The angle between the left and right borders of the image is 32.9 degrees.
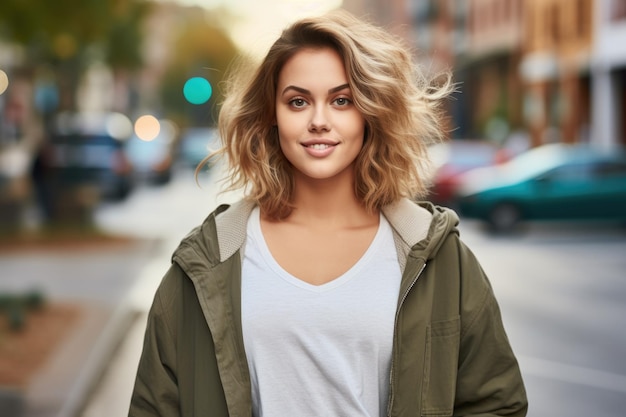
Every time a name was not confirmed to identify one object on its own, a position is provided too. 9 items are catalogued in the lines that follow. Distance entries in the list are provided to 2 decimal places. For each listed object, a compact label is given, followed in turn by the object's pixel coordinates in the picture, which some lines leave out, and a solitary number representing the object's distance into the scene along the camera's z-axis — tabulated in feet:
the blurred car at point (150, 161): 114.93
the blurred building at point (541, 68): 120.06
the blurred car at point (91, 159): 84.17
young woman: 8.02
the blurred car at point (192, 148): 152.46
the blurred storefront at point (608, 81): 116.98
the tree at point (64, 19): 59.72
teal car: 62.18
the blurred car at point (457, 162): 74.38
